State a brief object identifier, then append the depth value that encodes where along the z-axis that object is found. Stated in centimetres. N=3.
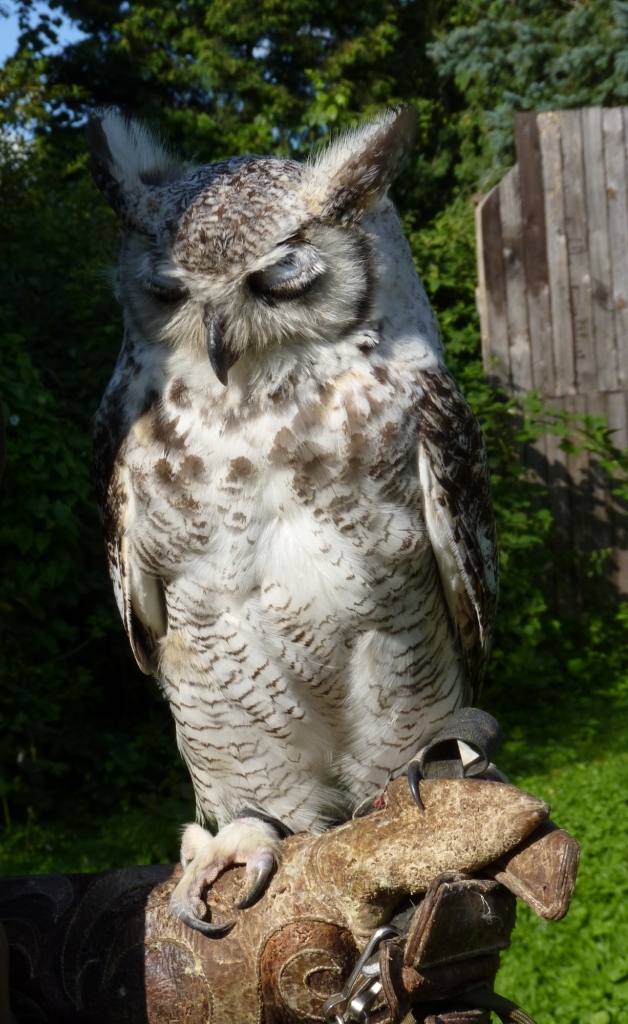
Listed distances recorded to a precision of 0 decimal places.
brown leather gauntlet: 114
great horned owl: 126
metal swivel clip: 118
